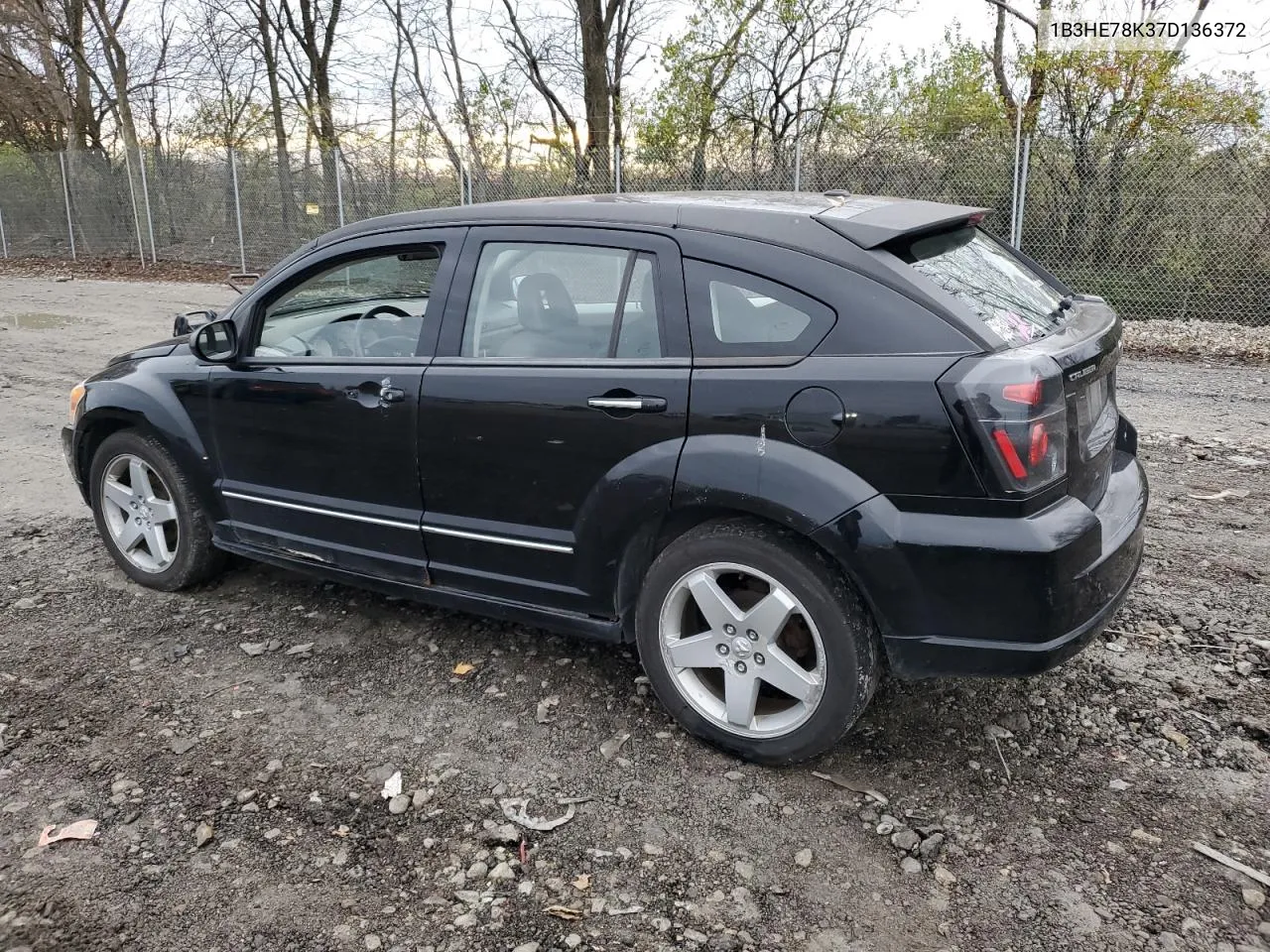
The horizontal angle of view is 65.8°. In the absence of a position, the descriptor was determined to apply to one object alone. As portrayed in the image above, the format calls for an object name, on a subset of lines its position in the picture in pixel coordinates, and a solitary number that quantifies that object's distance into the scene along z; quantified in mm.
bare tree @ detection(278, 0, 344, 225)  24000
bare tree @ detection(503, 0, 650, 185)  14703
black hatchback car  2674
